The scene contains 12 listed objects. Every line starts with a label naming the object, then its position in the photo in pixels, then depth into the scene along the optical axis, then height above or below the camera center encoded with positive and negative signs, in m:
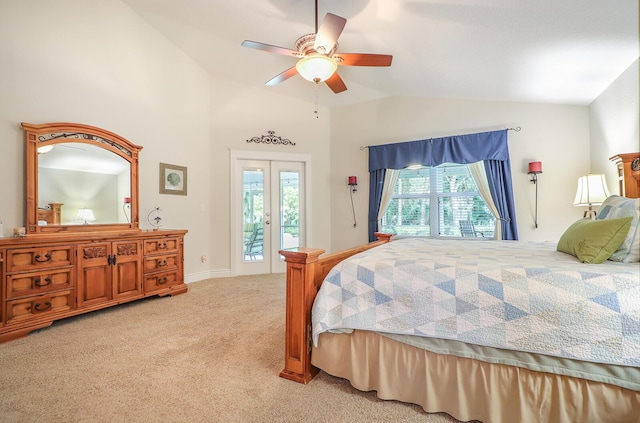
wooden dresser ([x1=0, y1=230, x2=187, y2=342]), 2.24 -0.54
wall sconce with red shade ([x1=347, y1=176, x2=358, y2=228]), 4.76 +0.48
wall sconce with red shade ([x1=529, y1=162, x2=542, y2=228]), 3.58 +0.53
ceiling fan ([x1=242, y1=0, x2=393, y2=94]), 2.13 +1.35
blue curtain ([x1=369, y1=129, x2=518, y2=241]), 3.78 +0.81
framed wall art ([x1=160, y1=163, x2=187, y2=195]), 3.82 +0.51
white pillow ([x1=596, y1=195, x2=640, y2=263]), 1.45 -0.06
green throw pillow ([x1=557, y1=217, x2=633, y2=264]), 1.46 -0.15
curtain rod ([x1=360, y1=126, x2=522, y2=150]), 3.77 +1.12
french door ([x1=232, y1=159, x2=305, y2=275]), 4.65 +0.04
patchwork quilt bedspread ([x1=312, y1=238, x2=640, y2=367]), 1.13 -0.41
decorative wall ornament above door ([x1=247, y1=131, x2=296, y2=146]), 4.70 +1.27
